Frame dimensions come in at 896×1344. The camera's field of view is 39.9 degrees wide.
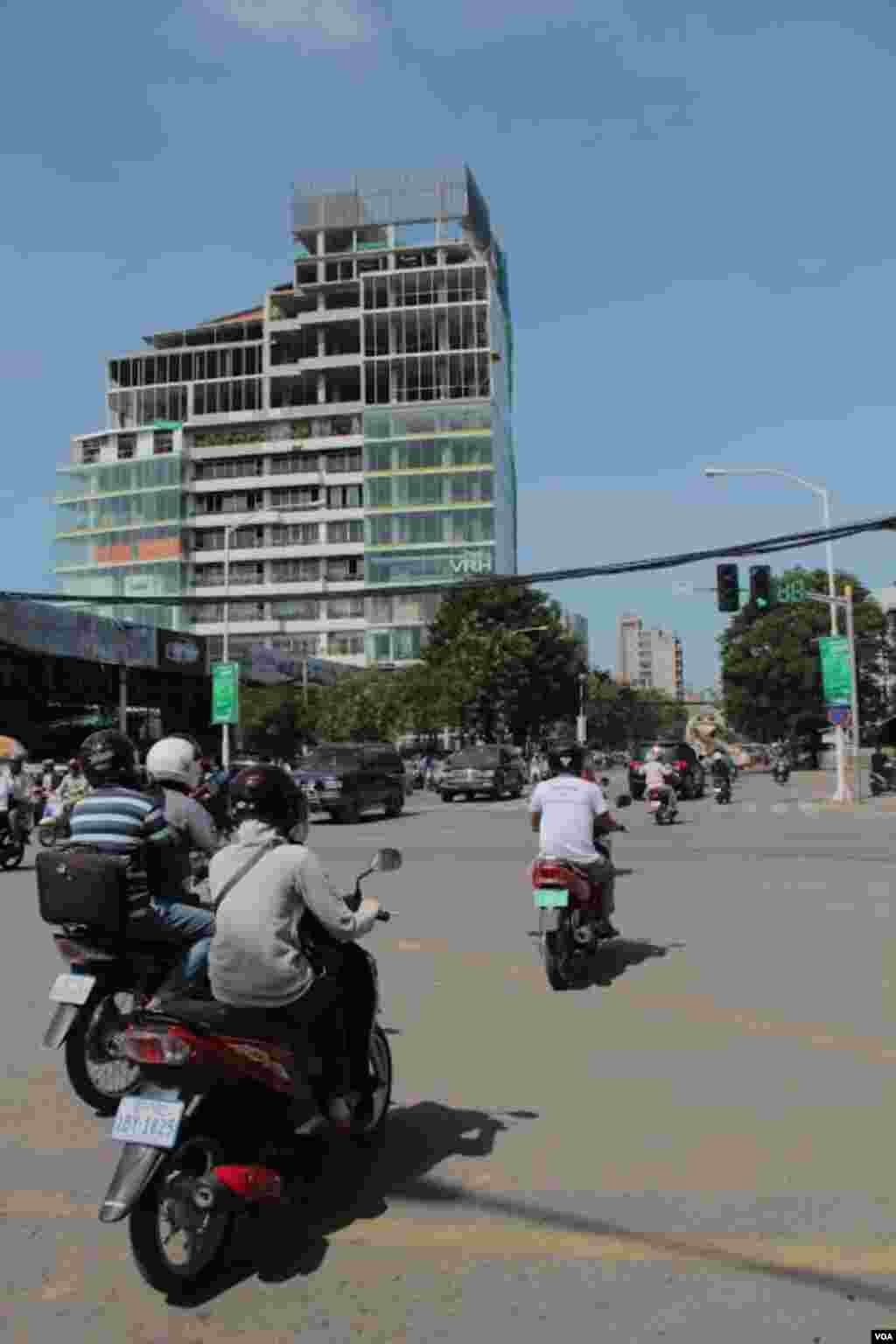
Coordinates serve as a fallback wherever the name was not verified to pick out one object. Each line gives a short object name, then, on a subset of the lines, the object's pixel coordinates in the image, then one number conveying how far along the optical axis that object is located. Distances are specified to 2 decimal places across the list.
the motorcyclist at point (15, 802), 17.75
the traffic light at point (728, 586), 24.81
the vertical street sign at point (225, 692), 39.38
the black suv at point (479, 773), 37.09
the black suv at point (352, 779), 27.48
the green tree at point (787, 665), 74.81
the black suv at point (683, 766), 34.20
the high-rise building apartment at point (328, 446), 102.75
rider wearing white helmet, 6.21
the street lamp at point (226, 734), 39.22
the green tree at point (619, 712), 122.12
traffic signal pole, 32.75
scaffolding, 110.31
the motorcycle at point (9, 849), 17.83
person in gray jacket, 4.16
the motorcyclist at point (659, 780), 24.77
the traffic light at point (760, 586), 24.11
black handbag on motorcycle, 5.30
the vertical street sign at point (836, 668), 34.09
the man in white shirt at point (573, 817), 8.66
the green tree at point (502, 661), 61.97
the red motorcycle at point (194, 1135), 3.65
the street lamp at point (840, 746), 32.47
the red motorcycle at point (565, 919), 8.24
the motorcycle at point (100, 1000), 5.48
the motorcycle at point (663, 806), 24.69
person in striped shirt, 5.55
